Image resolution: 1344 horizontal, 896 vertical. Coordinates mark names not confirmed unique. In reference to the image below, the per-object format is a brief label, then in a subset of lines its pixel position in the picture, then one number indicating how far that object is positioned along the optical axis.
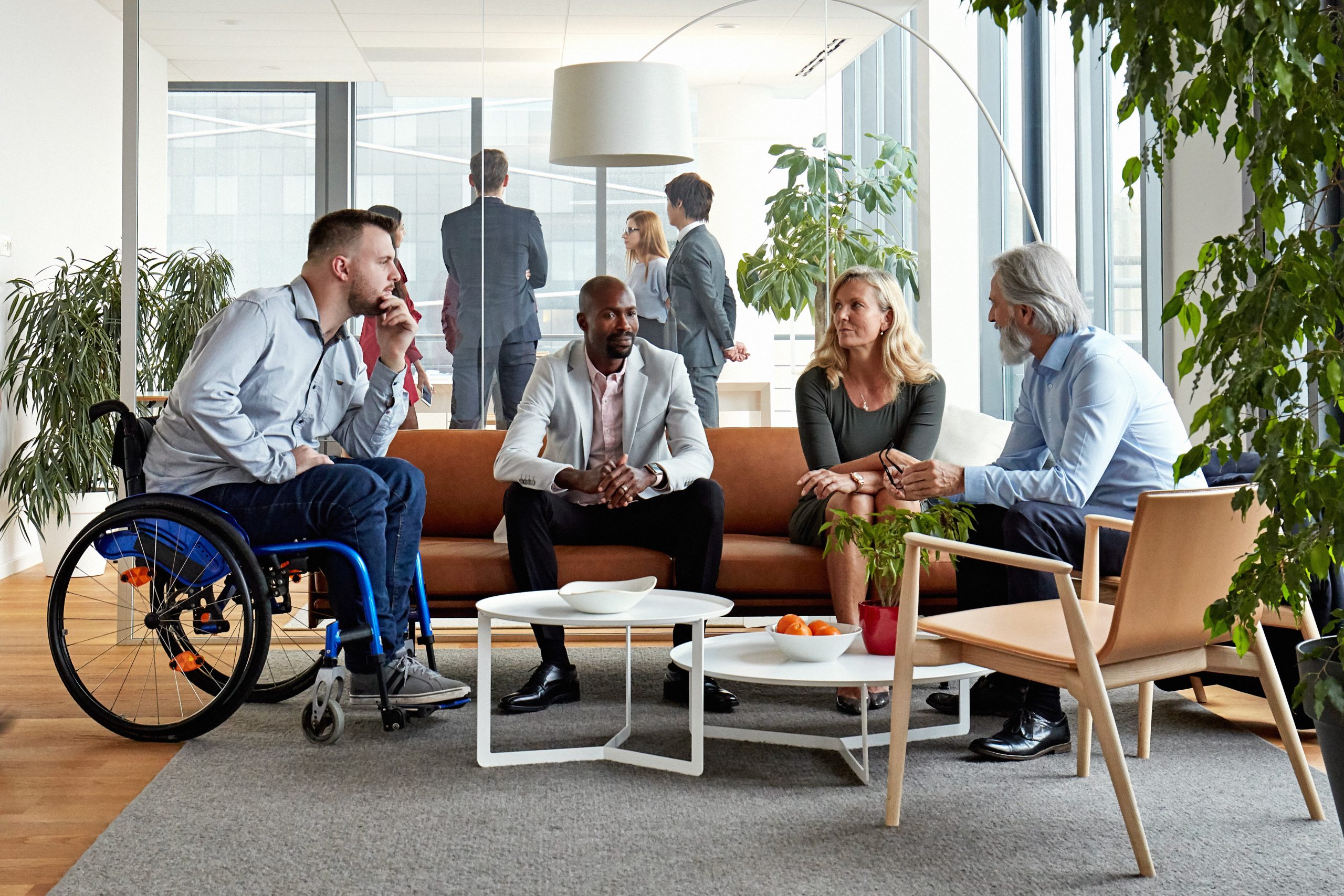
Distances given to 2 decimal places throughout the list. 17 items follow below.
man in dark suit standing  4.67
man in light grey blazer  3.17
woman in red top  4.44
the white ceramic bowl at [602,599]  2.57
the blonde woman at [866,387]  3.50
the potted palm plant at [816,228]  4.62
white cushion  3.70
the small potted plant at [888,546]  2.50
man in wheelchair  2.76
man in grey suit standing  4.59
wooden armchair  2.01
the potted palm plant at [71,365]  5.18
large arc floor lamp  4.15
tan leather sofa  3.24
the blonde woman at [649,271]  4.59
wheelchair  2.61
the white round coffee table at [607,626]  2.50
